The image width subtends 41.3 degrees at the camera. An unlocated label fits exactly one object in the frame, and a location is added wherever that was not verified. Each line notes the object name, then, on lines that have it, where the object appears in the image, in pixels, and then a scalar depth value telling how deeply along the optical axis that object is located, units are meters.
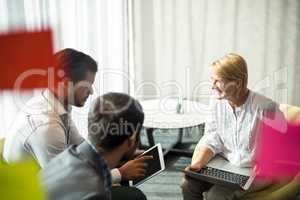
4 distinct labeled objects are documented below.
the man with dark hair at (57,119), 1.47
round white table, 2.48
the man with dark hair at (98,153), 1.05
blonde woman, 1.71
